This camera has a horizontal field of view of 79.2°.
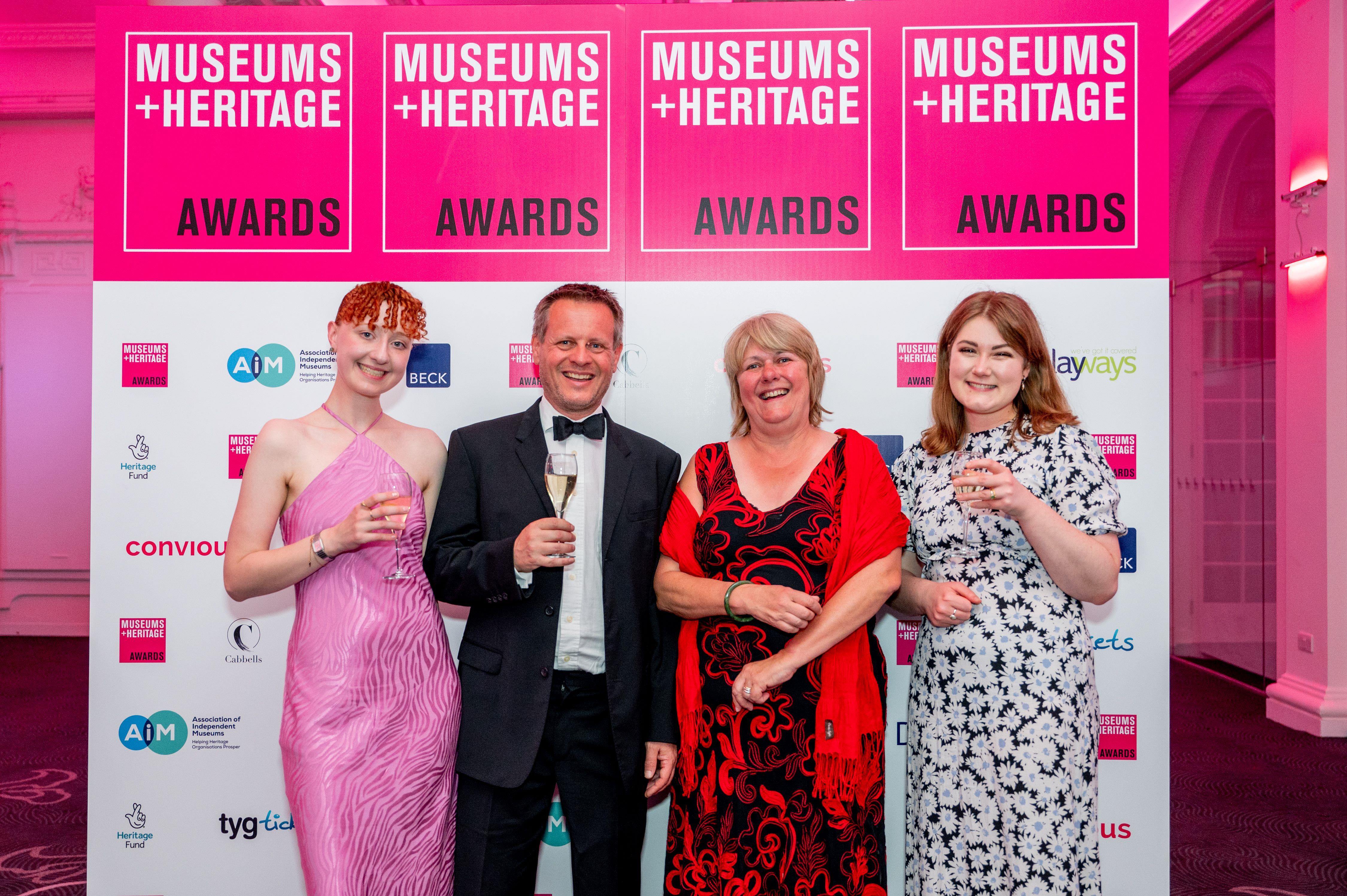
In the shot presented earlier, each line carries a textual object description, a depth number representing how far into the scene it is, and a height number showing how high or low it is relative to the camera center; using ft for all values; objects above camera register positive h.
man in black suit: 6.89 -1.70
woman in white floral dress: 6.68 -1.56
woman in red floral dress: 6.52 -1.72
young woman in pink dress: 6.73 -1.60
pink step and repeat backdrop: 9.54 +2.54
